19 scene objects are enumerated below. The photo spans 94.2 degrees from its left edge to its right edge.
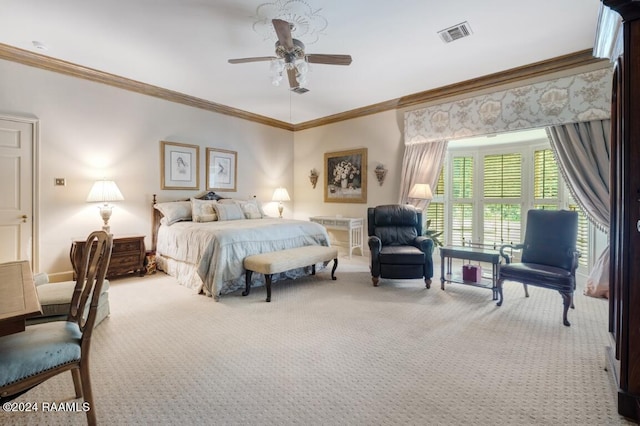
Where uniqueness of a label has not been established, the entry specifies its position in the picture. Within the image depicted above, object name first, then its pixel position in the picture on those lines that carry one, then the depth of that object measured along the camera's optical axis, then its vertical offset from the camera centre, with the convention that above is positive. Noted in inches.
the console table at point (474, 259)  137.3 -22.9
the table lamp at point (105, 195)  162.7 +7.5
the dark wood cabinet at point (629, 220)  61.6 -1.6
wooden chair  51.6 -26.4
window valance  140.4 +56.4
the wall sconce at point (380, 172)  224.1 +28.9
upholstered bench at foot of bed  135.1 -24.4
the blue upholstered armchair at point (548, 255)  112.4 -19.0
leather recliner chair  153.3 -19.0
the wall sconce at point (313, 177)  269.5 +29.9
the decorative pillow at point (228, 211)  195.6 -1.1
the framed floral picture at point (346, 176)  237.5 +28.1
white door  144.9 +9.6
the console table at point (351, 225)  228.5 -12.1
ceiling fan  120.1 +62.5
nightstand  162.7 -26.9
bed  140.6 -15.6
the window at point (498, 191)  177.2 +13.2
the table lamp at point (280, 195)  259.4 +12.9
